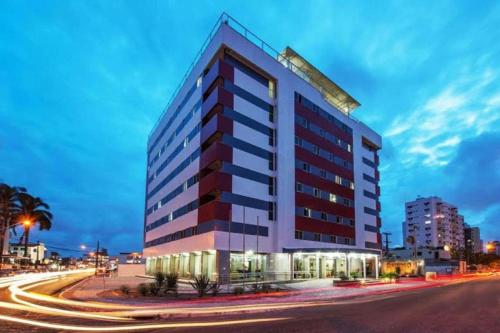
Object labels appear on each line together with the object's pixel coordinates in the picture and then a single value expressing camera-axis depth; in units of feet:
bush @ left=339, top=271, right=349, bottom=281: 152.85
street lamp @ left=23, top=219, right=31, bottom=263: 233.80
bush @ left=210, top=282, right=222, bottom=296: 103.04
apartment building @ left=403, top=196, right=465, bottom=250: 624.18
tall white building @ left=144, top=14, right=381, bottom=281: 162.61
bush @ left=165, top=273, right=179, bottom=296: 105.37
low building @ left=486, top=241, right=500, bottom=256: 406.04
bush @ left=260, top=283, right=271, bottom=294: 111.04
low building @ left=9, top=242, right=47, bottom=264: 529.45
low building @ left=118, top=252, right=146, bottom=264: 380.37
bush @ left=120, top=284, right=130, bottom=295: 103.91
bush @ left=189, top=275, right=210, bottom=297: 100.99
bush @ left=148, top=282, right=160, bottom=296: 101.45
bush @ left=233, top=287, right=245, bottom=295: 106.01
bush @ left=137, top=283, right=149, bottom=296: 100.81
